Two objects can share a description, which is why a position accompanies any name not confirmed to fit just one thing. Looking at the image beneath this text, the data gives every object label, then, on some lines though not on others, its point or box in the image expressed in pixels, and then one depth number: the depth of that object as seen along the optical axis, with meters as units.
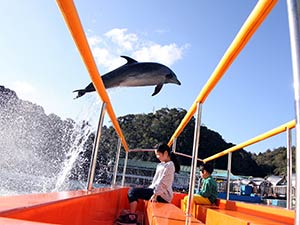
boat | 0.53
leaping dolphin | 5.46
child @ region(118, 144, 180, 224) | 2.20
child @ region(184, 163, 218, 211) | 2.46
